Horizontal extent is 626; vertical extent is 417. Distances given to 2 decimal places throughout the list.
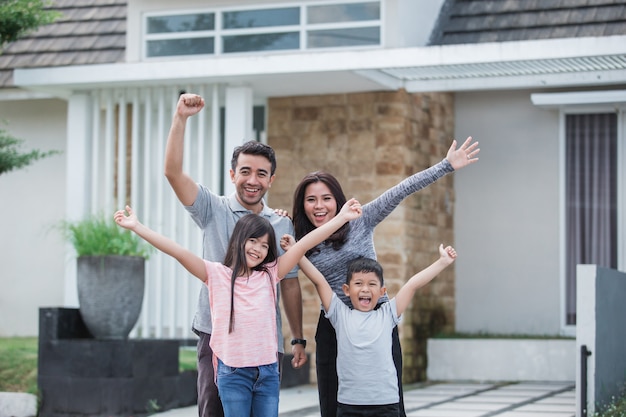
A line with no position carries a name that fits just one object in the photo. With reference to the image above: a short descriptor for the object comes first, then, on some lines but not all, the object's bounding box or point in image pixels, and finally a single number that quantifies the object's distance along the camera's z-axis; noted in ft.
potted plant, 27.71
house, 32.55
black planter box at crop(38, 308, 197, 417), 26.40
